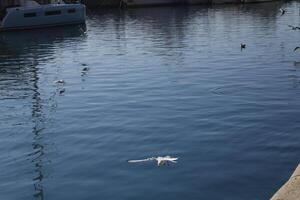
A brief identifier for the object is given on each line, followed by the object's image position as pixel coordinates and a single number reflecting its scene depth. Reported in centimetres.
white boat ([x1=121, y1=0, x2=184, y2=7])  10750
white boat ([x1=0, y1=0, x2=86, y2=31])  6828
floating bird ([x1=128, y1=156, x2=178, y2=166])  1742
